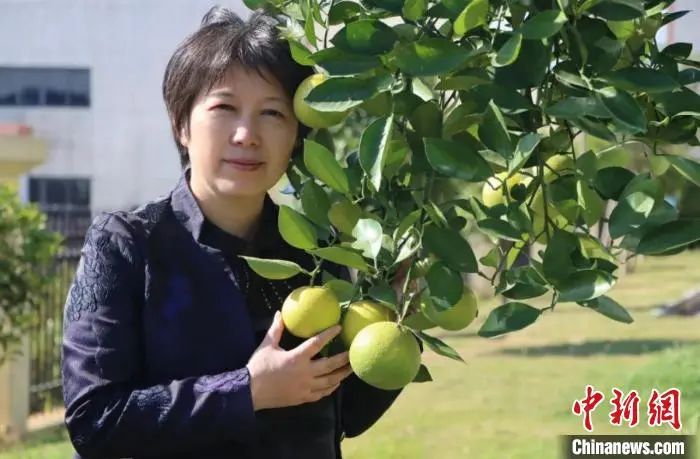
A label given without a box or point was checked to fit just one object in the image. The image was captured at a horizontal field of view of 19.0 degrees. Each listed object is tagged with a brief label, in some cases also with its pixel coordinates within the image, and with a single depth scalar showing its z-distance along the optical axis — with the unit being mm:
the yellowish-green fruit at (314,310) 2354
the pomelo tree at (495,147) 2206
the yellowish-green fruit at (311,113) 2393
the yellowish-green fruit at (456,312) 2315
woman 2460
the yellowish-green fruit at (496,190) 2368
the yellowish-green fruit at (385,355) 2294
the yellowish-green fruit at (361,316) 2348
